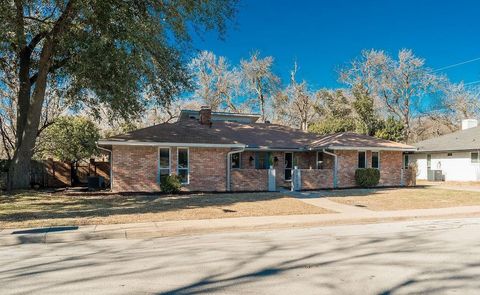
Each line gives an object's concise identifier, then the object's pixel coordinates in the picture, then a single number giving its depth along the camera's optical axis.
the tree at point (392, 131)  30.57
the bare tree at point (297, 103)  47.03
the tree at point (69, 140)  22.92
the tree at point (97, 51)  13.40
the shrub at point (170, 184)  18.14
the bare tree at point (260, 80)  46.50
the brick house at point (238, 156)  18.17
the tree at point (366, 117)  31.86
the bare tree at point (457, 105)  46.28
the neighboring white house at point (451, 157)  27.67
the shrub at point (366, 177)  21.95
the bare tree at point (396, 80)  43.16
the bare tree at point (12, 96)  18.89
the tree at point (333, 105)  42.78
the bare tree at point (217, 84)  46.09
